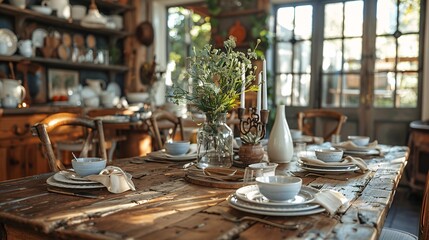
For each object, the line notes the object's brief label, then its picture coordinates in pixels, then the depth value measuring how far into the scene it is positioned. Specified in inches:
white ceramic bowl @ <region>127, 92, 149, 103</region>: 194.1
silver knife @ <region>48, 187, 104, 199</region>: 45.8
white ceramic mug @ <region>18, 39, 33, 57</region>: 152.2
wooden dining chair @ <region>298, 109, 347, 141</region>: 117.7
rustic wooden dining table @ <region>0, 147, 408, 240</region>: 34.5
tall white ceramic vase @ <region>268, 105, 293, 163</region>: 69.7
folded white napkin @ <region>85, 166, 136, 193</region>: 48.2
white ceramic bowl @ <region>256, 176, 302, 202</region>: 40.4
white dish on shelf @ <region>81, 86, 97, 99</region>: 181.3
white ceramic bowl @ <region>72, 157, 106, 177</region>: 51.6
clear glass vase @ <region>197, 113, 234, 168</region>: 63.1
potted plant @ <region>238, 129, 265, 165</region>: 64.9
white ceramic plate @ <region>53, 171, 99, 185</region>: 49.7
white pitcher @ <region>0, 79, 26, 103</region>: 139.8
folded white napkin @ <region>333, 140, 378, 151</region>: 83.8
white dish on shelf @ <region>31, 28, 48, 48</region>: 165.4
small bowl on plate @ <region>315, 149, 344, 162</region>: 66.6
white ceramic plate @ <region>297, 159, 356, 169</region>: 63.2
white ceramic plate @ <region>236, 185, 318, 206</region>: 40.6
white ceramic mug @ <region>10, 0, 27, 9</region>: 149.6
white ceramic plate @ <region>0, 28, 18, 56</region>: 149.1
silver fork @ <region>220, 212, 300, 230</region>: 35.9
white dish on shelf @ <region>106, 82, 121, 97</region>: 201.2
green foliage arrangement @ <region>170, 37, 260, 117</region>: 60.6
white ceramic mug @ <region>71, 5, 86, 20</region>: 175.8
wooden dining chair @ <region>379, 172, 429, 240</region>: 53.7
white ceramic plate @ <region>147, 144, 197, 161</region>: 72.6
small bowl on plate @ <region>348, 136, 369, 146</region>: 87.9
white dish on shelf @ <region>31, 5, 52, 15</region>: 154.9
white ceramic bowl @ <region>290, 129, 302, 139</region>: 101.7
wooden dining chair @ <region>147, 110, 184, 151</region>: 94.7
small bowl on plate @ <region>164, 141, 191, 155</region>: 74.2
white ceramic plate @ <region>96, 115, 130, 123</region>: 124.6
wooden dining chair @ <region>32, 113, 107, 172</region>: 62.2
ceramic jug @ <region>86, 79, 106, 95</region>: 188.1
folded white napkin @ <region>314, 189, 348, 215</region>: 40.6
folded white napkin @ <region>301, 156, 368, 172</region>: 63.6
